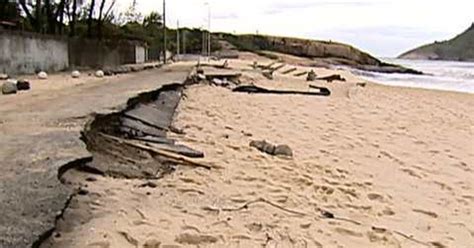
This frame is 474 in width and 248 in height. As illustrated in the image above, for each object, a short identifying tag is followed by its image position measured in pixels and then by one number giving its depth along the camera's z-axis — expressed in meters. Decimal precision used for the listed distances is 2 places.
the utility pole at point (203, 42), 69.84
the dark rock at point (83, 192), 4.71
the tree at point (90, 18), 36.41
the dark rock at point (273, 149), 7.45
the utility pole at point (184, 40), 69.16
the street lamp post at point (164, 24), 43.71
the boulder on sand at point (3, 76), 17.84
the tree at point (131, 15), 52.66
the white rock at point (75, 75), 21.56
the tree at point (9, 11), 27.48
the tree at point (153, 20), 59.91
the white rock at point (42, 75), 19.97
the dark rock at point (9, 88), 13.63
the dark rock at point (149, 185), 5.28
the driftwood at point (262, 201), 4.86
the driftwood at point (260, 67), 38.16
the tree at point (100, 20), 38.05
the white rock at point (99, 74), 22.20
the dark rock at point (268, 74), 27.83
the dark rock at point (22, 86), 14.80
